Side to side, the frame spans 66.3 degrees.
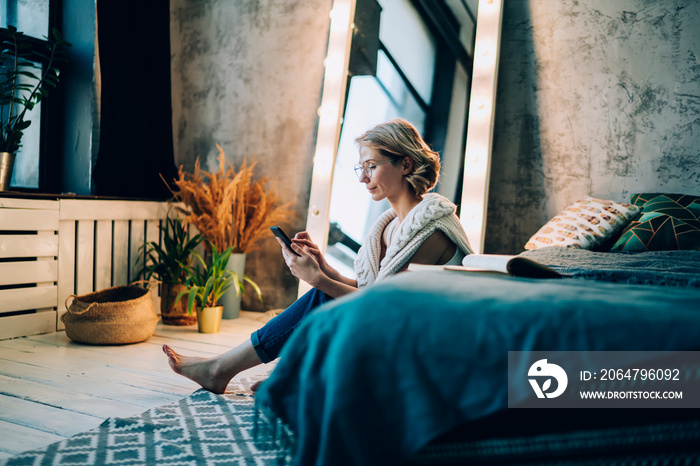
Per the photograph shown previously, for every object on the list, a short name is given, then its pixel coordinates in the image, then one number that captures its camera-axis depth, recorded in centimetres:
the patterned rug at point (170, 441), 142
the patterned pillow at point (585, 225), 237
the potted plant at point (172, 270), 324
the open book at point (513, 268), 112
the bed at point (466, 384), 77
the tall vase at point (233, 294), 341
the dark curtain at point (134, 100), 336
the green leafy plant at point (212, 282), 303
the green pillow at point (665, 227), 218
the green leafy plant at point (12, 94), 284
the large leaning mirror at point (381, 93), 294
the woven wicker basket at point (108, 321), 267
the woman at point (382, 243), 169
